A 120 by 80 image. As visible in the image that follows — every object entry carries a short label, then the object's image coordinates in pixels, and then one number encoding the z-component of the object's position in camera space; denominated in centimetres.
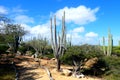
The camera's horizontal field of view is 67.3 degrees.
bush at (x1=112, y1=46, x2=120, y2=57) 1165
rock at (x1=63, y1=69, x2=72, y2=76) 647
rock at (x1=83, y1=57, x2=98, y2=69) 710
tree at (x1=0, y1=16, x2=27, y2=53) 1324
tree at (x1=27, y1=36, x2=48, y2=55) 1397
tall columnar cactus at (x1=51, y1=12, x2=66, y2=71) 751
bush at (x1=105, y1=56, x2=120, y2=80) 559
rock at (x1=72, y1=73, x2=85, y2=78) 639
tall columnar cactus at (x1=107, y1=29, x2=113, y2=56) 1052
